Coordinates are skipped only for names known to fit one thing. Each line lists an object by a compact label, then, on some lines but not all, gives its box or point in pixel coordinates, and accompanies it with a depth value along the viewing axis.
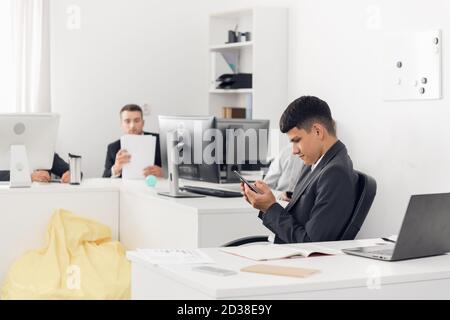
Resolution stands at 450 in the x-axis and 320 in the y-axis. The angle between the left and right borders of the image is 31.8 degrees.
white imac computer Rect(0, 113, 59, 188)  5.04
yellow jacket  4.42
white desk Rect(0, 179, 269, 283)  4.11
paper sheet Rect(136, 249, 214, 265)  2.63
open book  2.74
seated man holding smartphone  3.21
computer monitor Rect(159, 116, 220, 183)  4.73
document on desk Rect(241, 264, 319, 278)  2.40
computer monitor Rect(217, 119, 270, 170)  4.68
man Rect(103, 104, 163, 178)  6.41
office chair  3.26
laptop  2.60
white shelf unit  6.68
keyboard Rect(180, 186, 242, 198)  4.61
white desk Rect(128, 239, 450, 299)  2.27
